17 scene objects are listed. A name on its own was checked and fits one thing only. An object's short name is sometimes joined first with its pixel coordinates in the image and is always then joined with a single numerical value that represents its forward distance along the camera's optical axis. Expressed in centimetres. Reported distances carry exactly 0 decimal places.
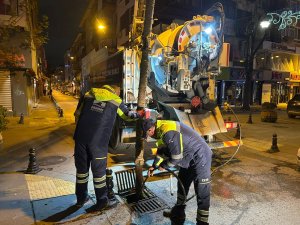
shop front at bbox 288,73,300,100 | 3147
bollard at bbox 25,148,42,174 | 602
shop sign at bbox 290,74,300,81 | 3136
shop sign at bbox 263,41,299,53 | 2834
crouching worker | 350
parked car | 1683
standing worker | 422
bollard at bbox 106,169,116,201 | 468
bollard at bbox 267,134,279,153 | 851
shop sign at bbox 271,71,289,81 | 2948
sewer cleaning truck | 693
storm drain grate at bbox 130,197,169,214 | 445
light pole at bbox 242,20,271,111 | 2198
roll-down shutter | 1563
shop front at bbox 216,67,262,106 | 2691
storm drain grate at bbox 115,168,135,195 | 505
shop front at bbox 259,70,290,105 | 2914
